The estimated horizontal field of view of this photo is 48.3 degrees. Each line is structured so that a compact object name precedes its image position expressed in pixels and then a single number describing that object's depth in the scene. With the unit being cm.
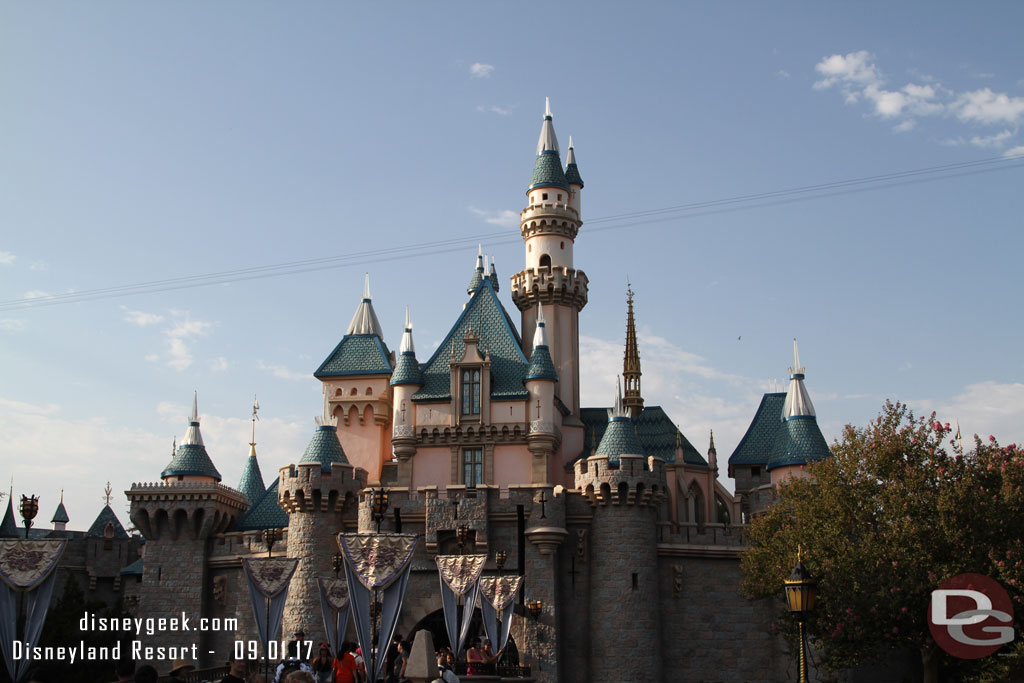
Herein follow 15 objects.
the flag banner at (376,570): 2473
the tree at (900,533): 3147
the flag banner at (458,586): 3322
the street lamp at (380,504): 2919
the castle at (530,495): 3894
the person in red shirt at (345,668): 2191
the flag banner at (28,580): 3011
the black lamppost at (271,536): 3692
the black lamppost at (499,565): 3481
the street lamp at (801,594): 2058
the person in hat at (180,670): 1593
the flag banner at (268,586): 2970
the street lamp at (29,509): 3097
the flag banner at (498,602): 3512
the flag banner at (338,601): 3072
